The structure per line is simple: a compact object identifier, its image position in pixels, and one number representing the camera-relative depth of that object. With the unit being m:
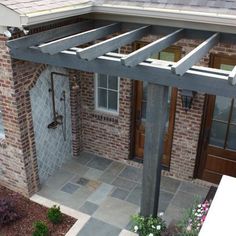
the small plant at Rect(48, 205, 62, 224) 5.75
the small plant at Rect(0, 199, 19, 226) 5.81
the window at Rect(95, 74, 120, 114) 7.18
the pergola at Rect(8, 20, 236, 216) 3.87
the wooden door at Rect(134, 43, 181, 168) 6.34
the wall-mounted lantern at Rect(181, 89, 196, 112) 5.96
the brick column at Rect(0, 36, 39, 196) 5.51
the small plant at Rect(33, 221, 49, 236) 5.37
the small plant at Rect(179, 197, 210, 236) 4.84
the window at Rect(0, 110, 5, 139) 6.59
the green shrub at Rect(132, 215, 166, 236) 5.17
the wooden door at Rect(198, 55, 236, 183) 6.19
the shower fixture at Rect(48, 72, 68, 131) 6.52
